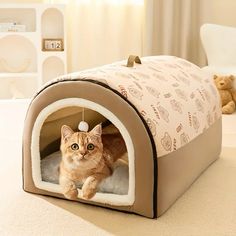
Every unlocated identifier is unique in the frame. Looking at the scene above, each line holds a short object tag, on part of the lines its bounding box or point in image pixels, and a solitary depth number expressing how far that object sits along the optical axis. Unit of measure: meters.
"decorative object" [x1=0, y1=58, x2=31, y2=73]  3.76
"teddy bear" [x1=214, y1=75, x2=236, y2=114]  3.04
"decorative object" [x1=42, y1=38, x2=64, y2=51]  3.60
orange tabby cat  1.47
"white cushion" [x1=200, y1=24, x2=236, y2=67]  3.42
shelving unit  3.58
